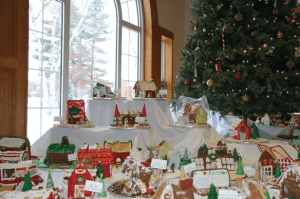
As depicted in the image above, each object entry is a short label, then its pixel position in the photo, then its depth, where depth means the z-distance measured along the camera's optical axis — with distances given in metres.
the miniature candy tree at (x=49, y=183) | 1.73
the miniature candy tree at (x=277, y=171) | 2.06
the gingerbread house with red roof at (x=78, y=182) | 1.61
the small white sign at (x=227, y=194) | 1.44
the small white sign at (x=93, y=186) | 1.55
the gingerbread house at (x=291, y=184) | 1.41
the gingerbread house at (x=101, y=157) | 2.18
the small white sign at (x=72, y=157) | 2.43
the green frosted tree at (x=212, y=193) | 1.46
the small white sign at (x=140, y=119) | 3.39
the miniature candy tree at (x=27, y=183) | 1.69
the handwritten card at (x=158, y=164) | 1.90
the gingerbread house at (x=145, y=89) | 4.13
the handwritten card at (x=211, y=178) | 1.75
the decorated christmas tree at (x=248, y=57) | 4.51
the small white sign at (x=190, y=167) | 1.96
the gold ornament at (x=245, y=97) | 4.44
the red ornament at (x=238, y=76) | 4.48
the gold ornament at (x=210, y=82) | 4.65
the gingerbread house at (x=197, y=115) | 3.72
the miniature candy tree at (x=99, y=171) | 2.06
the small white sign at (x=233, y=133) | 2.98
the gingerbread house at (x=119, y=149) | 2.64
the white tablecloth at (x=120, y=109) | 4.00
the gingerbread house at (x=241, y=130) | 2.96
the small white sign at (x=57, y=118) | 3.33
